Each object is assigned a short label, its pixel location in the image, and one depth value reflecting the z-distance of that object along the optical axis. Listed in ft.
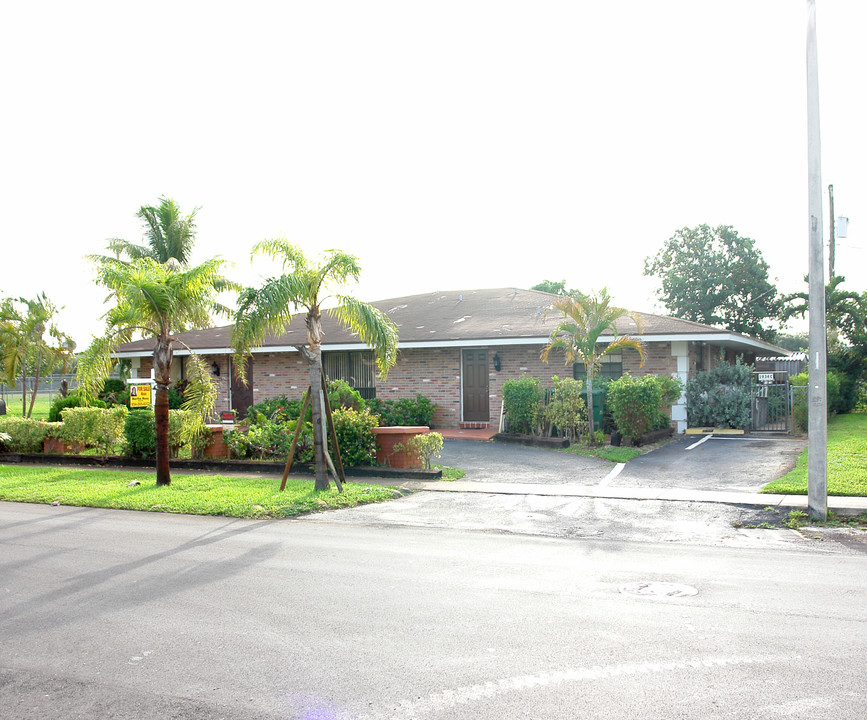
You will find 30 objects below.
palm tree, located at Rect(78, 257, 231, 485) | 40.52
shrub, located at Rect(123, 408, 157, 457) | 51.19
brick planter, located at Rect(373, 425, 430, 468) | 44.73
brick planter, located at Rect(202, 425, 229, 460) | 50.44
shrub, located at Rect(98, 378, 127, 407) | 85.35
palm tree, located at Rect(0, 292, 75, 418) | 81.97
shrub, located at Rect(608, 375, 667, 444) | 52.75
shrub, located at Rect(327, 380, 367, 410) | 52.26
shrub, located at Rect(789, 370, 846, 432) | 59.00
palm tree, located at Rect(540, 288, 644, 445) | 54.39
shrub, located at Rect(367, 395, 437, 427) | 65.41
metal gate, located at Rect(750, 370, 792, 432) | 61.87
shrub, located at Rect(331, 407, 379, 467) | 44.52
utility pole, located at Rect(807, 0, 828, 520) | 30.42
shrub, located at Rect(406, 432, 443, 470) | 43.83
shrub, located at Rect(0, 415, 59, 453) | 57.00
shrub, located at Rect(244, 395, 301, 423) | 56.31
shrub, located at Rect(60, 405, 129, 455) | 53.62
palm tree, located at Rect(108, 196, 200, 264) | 97.71
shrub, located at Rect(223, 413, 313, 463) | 47.85
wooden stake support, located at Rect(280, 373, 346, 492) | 37.99
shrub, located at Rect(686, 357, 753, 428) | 60.90
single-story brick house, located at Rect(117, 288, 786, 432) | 61.98
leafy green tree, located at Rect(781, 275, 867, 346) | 87.40
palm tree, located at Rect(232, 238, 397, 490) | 36.73
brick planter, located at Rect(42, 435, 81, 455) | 57.26
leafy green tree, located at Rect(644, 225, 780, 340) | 130.62
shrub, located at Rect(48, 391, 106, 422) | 75.97
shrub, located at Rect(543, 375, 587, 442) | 55.72
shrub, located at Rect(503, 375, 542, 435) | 58.03
